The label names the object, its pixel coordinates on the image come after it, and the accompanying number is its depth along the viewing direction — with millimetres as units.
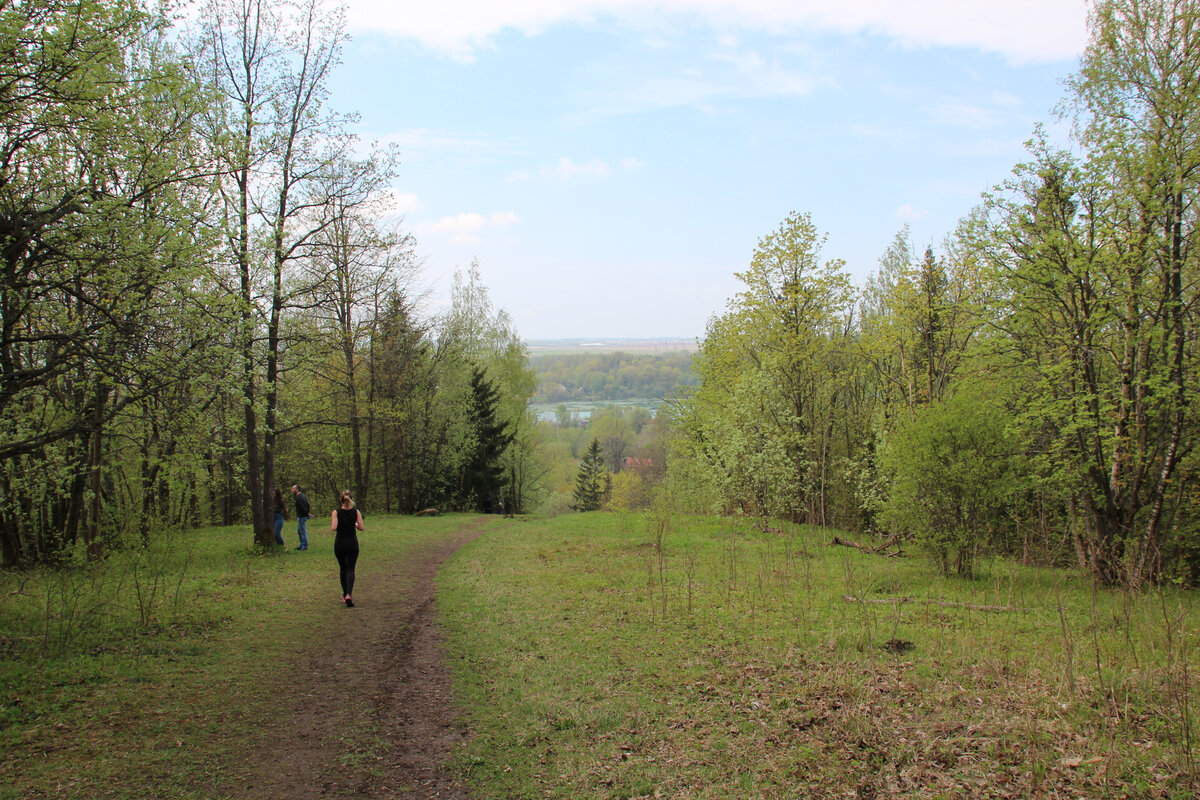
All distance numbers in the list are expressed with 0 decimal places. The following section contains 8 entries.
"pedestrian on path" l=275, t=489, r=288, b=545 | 16347
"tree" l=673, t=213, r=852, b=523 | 18578
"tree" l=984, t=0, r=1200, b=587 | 11148
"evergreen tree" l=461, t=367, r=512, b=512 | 34469
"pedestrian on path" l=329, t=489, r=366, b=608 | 10055
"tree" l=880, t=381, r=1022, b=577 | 11516
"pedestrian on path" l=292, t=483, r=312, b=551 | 16047
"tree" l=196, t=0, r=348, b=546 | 12688
